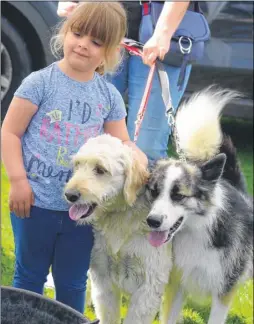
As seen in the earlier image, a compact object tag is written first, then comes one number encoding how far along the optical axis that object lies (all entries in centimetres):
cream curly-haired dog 245
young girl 250
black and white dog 259
